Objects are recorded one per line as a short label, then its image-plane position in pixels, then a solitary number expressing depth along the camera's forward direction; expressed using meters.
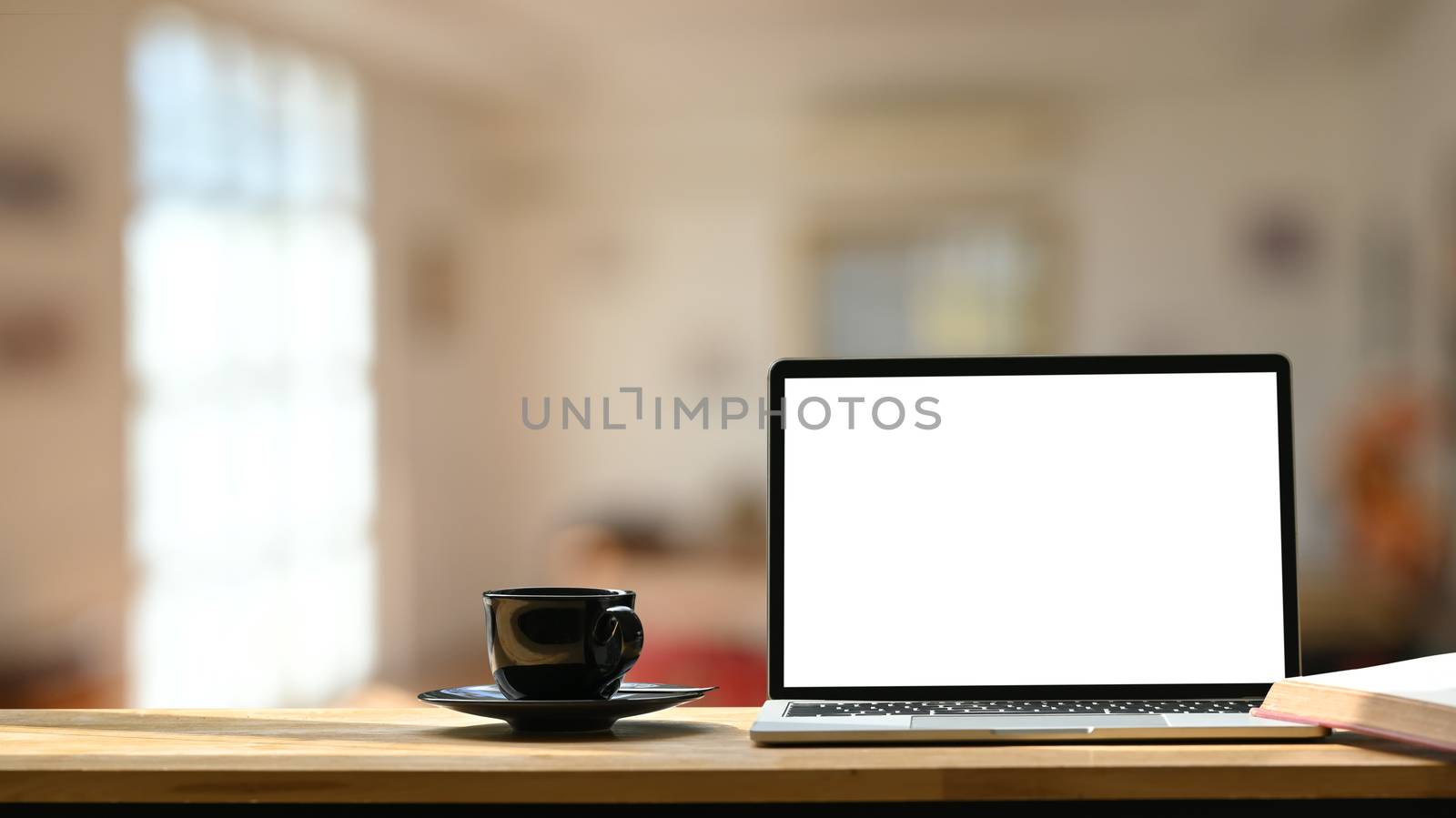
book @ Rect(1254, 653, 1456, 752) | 1.58
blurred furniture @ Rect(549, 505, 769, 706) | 9.53
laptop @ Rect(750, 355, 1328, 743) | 1.76
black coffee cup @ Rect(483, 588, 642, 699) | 1.72
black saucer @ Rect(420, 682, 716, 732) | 1.71
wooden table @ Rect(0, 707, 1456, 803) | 1.59
